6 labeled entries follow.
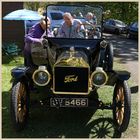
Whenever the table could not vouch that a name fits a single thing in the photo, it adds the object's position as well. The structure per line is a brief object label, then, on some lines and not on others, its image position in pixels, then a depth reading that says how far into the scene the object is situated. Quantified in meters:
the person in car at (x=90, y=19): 4.16
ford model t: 3.29
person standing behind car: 4.32
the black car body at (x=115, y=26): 16.58
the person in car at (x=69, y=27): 3.95
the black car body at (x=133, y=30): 13.71
